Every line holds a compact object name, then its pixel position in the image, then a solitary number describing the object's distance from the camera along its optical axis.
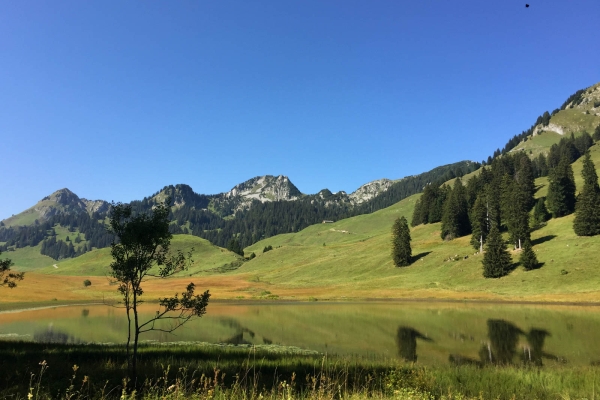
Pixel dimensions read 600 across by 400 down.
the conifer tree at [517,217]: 94.06
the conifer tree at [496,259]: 86.50
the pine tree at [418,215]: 175.00
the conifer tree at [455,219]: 132.38
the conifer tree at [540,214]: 120.00
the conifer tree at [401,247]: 118.69
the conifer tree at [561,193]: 118.05
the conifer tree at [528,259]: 83.38
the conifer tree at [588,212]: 91.69
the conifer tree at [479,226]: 108.44
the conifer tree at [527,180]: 140.88
